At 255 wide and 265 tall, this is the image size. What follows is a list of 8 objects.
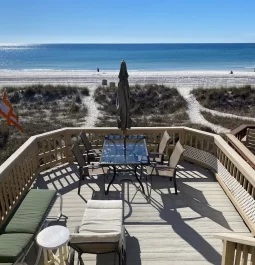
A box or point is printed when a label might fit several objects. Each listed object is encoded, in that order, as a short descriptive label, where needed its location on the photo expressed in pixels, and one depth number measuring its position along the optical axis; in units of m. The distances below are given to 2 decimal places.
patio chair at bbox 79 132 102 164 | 5.96
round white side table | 2.71
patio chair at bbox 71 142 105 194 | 5.04
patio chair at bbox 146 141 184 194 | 4.95
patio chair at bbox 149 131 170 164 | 5.75
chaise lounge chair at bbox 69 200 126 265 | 2.84
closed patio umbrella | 5.18
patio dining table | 4.98
